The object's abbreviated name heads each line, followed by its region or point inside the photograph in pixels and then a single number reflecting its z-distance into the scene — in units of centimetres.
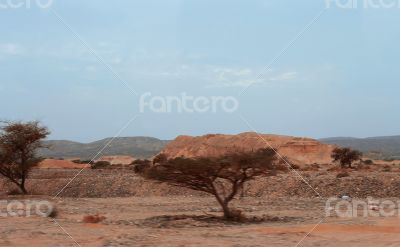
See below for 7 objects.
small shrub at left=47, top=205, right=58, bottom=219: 1891
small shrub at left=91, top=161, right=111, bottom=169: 6679
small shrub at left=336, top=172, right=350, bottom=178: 3402
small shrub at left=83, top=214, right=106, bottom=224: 1731
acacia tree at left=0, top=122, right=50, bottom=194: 3316
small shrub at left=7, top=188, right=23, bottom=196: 3289
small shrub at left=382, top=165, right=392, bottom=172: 4559
